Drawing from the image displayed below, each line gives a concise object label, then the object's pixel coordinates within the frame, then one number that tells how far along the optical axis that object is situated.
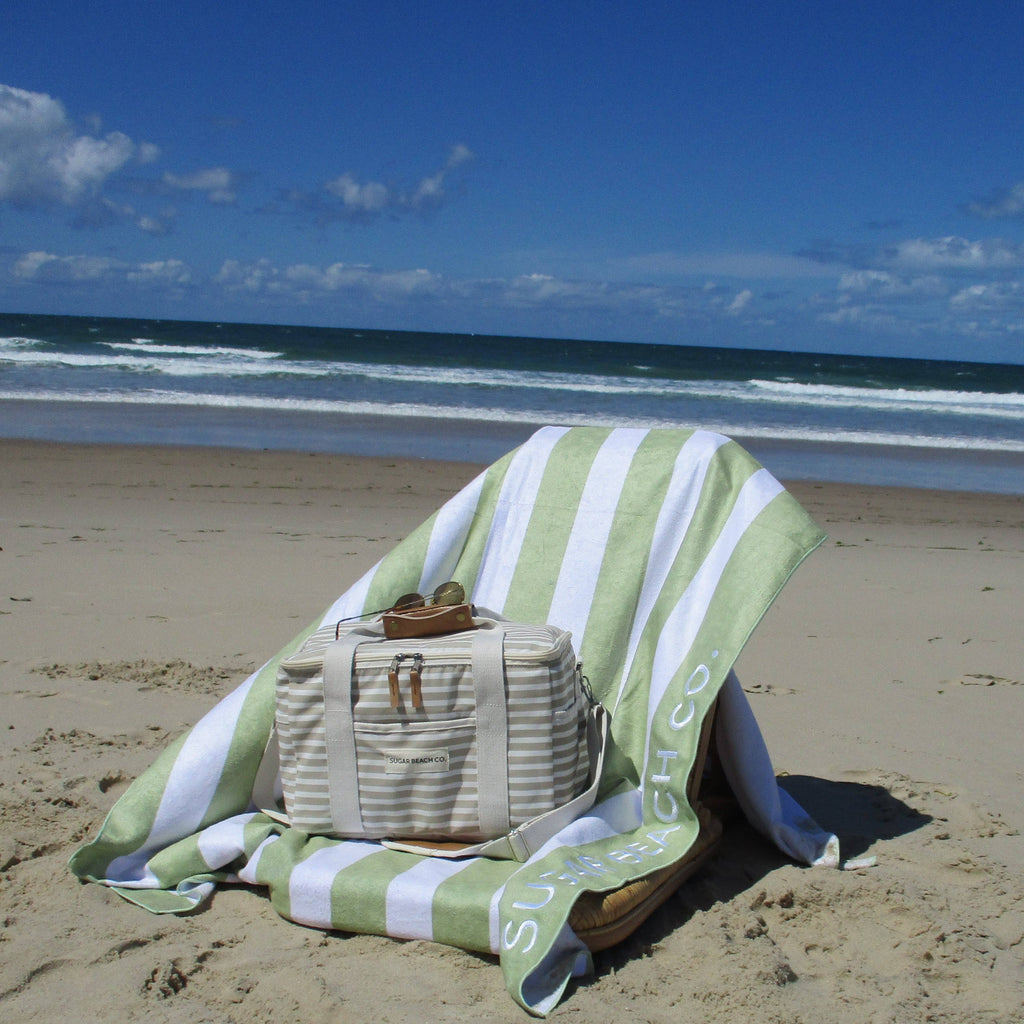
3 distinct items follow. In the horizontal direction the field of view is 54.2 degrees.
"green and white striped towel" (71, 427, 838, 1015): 2.24
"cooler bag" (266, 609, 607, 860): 2.35
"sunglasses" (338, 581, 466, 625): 2.65
